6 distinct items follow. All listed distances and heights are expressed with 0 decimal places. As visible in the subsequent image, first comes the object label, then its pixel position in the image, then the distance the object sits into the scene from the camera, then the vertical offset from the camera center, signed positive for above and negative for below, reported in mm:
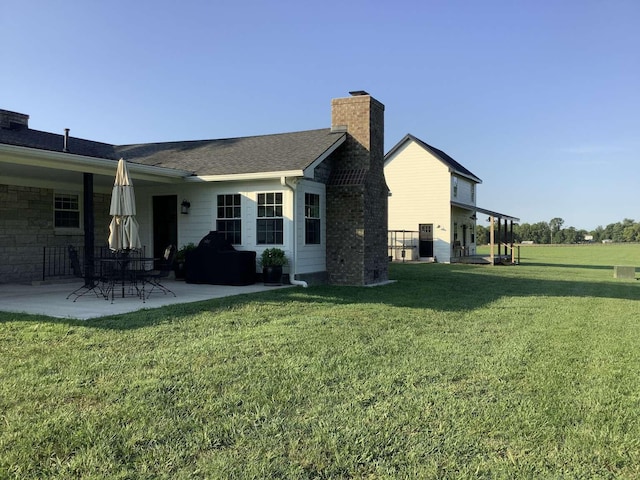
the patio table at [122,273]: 8719 -531
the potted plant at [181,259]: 12578 -371
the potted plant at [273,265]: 11391 -482
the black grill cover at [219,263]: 11469 -447
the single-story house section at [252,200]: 11625 +1162
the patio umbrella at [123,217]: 8891 +526
